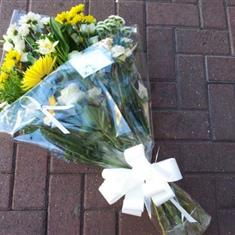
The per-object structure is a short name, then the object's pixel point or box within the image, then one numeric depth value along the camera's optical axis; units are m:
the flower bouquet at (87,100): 1.04
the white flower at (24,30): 1.13
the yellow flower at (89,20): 1.19
